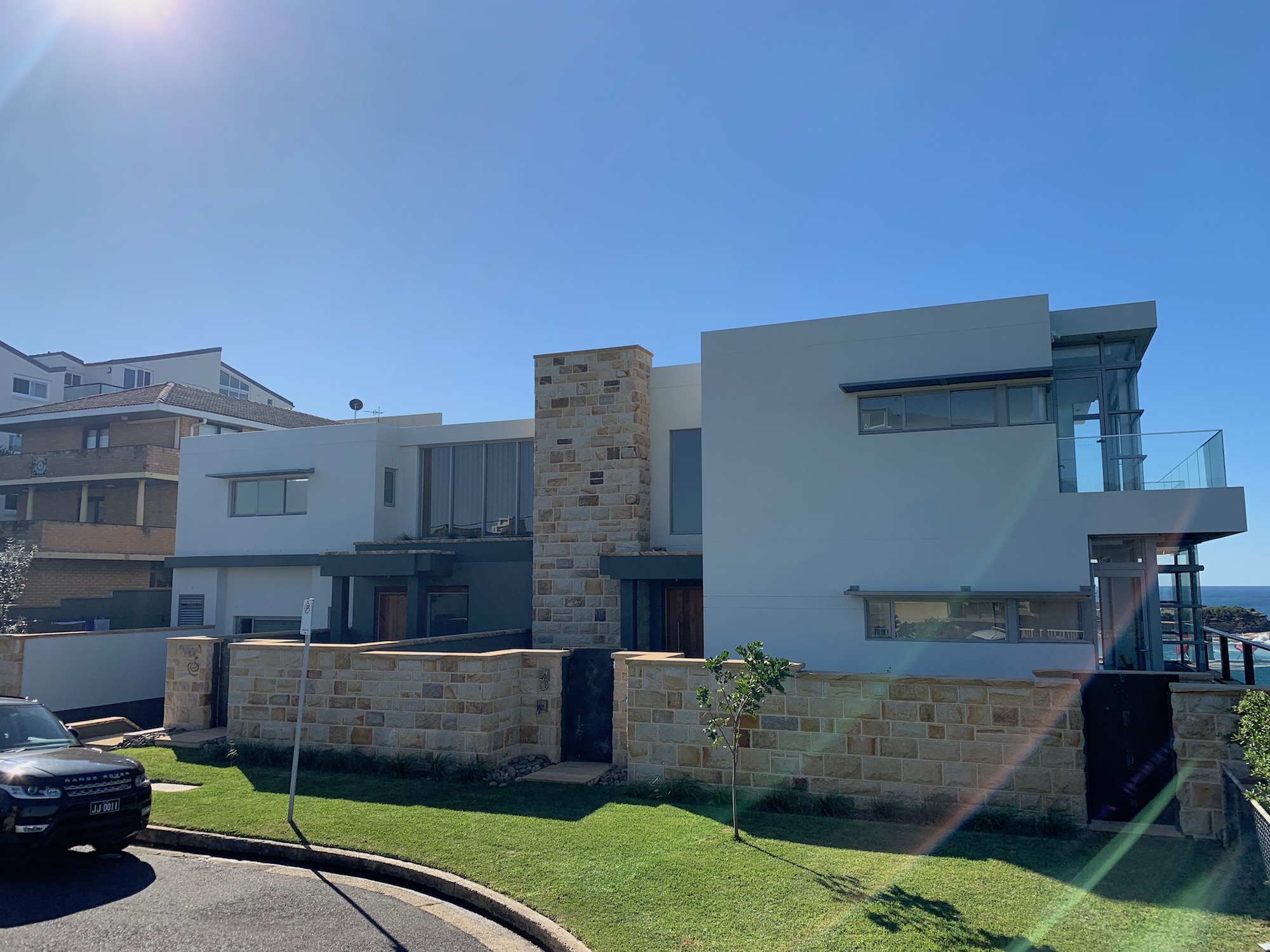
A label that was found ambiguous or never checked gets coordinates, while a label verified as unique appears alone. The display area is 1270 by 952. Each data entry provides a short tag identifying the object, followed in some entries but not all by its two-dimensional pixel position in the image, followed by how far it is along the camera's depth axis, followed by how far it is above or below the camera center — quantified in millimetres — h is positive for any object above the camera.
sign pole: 10094 -1007
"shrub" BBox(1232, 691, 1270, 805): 7188 -1228
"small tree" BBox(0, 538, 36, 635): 22953 +94
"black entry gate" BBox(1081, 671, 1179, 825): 9547 -1659
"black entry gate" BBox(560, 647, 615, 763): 13391 -1867
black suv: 8359 -2090
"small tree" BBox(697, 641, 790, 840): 9891 -1201
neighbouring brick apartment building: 29906 +3613
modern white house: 13703 +1368
